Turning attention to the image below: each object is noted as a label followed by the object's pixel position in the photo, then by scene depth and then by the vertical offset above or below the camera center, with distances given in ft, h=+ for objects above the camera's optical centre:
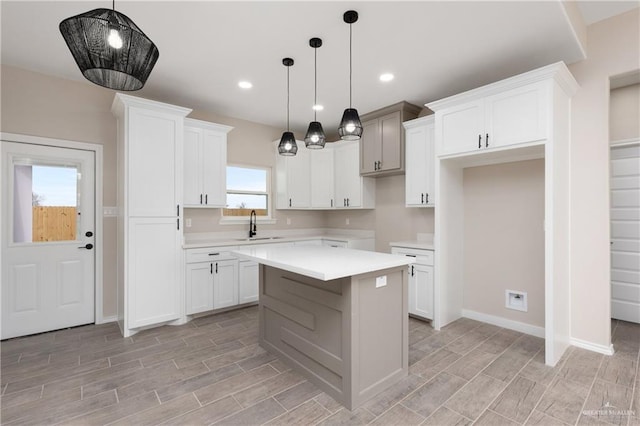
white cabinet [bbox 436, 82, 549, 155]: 9.06 +3.00
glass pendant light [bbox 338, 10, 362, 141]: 8.48 +2.42
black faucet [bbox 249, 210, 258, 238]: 16.11 -0.59
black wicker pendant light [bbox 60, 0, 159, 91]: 4.54 +2.58
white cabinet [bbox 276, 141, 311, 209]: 17.12 +1.85
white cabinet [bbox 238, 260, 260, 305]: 14.05 -3.16
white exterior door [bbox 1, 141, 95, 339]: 10.78 -0.90
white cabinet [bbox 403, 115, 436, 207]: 12.77 +2.16
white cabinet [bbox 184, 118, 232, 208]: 13.39 +2.24
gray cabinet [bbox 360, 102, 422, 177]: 14.06 +3.53
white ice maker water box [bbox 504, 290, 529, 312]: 11.30 -3.26
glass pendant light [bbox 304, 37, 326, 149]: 9.34 +2.35
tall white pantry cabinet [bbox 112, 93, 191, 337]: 11.06 +0.06
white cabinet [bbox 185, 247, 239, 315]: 12.62 -2.81
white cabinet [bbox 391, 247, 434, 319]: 11.97 -2.82
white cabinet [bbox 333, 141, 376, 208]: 16.37 +1.71
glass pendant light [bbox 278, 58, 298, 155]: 10.14 +2.33
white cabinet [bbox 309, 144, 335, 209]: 17.84 +2.04
